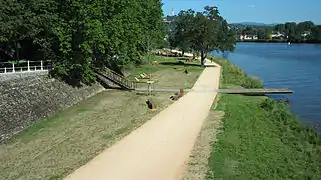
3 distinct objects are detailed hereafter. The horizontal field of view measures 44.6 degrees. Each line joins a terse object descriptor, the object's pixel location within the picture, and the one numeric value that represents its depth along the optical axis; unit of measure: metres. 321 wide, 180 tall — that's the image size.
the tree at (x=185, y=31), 64.89
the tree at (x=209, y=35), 61.84
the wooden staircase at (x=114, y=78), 39.99
